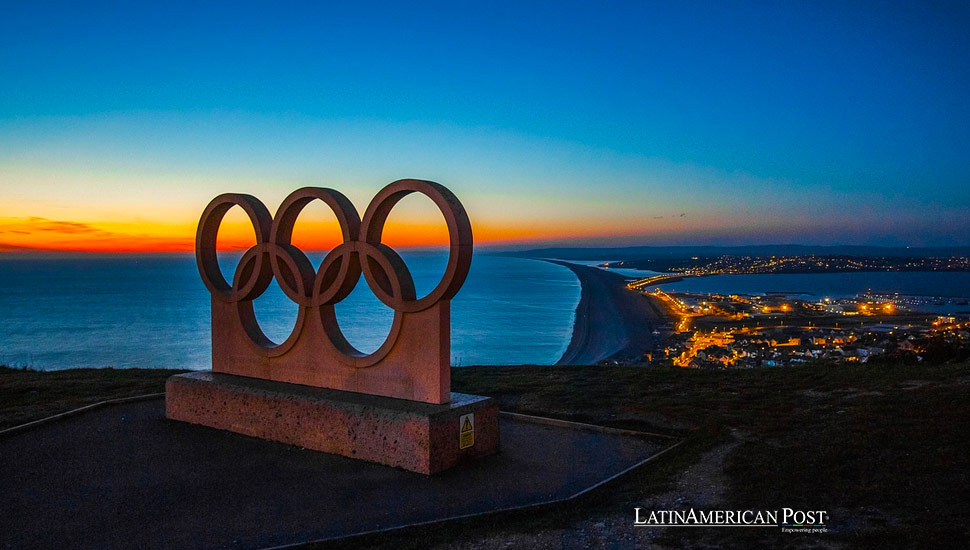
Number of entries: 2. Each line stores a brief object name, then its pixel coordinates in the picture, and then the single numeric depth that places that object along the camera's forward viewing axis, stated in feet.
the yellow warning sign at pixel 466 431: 26.84
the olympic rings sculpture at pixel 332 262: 27.35
